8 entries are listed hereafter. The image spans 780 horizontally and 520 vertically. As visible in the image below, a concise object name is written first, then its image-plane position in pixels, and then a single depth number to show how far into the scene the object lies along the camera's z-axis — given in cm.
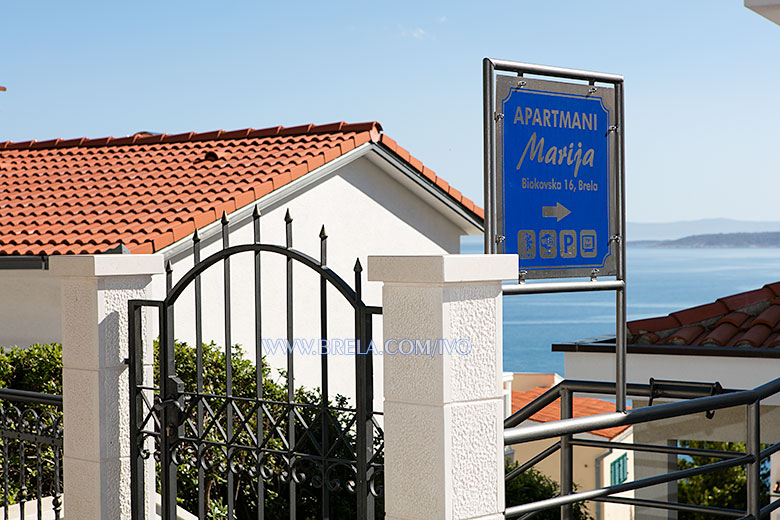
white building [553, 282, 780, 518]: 671
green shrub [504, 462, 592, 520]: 959
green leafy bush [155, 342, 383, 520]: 803
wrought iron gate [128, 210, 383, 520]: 321
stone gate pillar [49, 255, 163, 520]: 418
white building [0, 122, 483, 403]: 1062
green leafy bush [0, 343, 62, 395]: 847
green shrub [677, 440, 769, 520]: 1831
